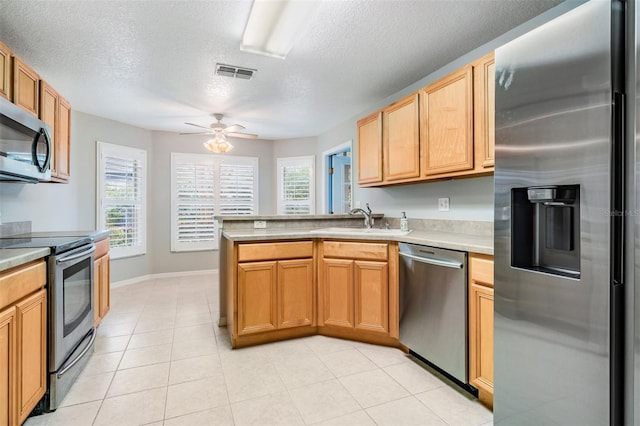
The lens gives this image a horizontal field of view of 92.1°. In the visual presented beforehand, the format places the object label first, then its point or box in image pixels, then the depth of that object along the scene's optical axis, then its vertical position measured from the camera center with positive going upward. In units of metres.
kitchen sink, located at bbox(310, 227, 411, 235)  2.58 -0.16
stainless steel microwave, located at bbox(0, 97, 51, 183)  1.81 +0.44
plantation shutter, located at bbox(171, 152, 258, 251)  5.22 +0.34
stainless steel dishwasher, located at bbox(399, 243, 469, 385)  1.90 -0.63
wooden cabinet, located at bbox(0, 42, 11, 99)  2.06 +0.96
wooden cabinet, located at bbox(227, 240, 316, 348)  2.49 -0.66
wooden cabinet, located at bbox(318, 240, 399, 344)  2.49 -0.65
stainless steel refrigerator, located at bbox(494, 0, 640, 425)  1.07 -0.03
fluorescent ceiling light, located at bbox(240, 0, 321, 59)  1.86 +1.26
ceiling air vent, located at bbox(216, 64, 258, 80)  2.79 +1.32
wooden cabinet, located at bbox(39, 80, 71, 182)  2.64 +0.82
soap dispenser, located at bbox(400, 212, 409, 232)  2.91 -0.09
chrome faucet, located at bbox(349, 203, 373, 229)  3.22 -0.04
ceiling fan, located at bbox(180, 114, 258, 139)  4.14 +1.15
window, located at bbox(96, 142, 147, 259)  4.36 +0.24
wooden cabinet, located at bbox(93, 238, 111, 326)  2.62 -0.62
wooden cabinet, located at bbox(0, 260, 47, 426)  1.40 -0.64
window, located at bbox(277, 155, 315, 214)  5.61 +0.52
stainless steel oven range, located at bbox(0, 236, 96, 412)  1.78 -0.62
